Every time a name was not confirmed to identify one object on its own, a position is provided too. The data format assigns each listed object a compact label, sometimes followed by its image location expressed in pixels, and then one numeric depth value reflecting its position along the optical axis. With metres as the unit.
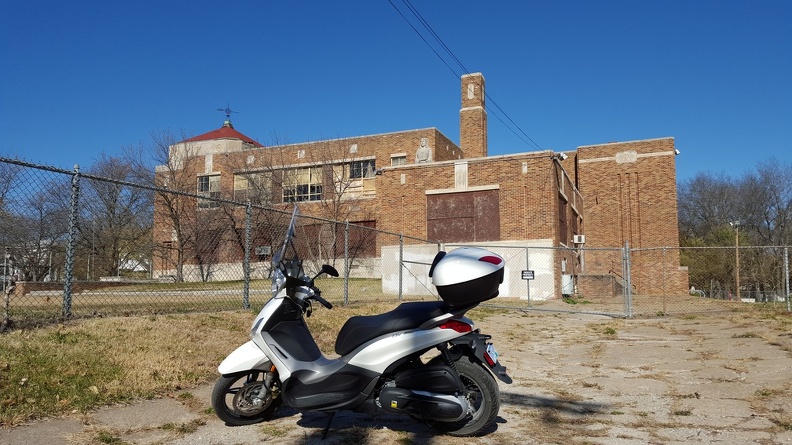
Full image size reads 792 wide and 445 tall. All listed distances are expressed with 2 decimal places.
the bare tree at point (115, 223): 15.05
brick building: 25.27
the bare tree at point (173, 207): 30.66
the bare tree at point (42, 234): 7.80
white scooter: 4.43
